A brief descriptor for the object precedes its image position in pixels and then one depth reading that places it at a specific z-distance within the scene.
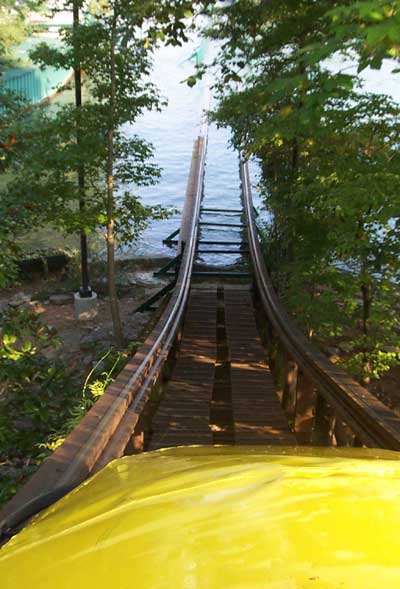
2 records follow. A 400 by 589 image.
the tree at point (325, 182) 4.54
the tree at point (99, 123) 7.03
